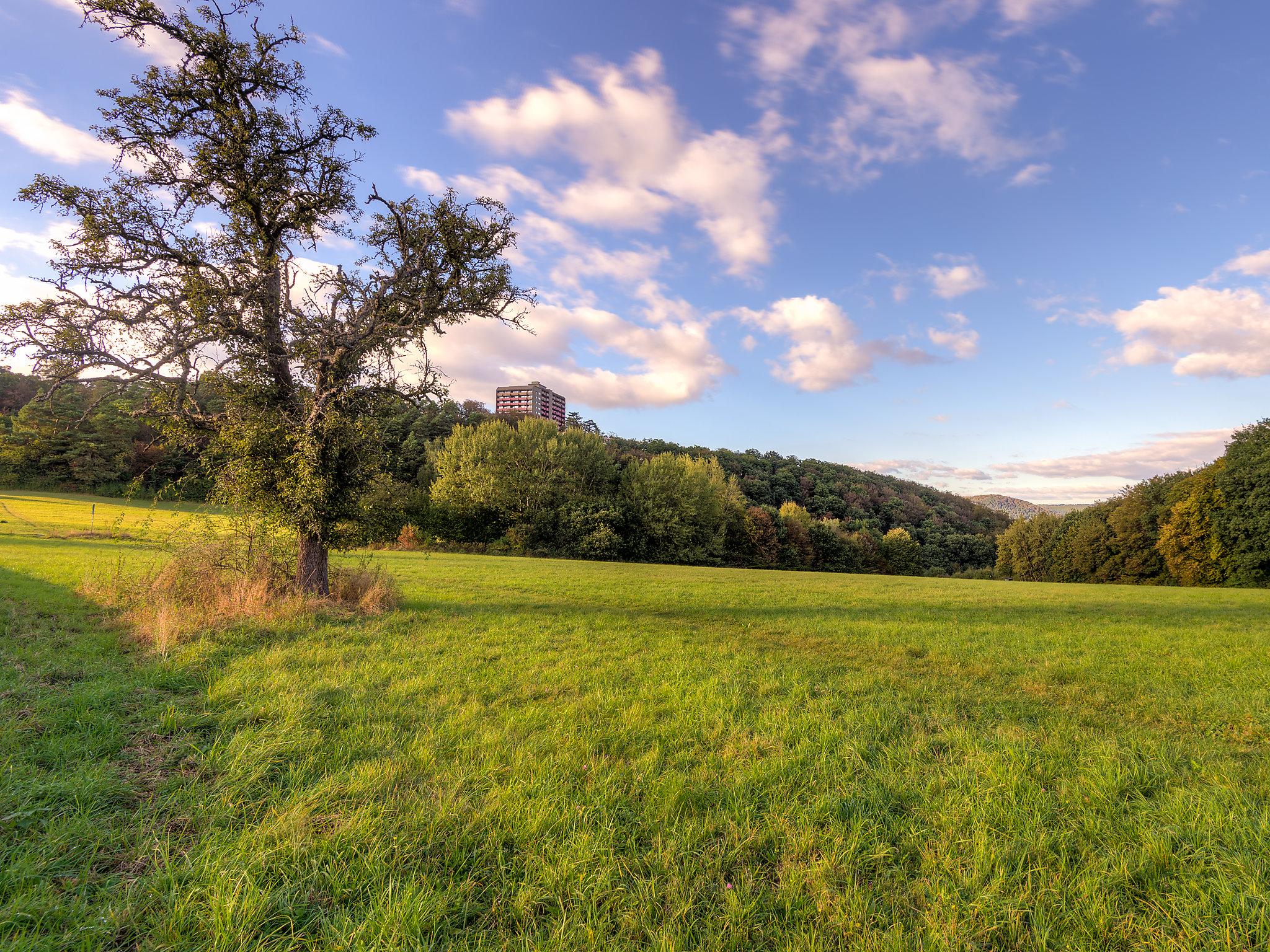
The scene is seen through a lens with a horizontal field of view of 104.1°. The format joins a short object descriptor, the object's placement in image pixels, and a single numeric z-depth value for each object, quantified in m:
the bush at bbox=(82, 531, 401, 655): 8.89
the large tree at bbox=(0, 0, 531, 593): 9.26
